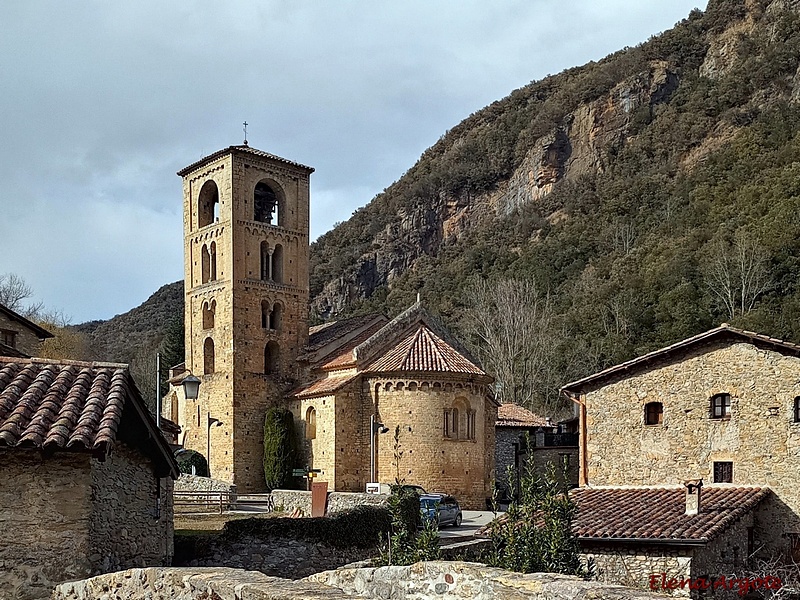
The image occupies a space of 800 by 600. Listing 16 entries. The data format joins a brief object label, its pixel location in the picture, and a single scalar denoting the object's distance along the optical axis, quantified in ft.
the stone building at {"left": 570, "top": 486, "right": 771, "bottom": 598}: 58.80
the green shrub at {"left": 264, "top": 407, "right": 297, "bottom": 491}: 129.70
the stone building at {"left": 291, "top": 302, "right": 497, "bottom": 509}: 118.83
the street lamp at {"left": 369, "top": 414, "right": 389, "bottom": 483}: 120.80
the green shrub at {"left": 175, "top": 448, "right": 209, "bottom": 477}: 130.26
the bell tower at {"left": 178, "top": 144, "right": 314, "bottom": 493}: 135.23
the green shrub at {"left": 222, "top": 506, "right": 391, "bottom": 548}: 68.85
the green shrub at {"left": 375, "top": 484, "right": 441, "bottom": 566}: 42.34
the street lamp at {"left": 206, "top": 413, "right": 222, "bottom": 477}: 132.87
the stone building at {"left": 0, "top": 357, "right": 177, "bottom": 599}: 36.88
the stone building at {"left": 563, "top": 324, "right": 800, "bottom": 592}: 73.00
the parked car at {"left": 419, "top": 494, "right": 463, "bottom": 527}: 93.69
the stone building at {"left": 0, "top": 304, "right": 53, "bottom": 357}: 100.27
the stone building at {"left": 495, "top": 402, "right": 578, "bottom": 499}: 129.49
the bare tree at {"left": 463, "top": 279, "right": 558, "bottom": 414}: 194.70
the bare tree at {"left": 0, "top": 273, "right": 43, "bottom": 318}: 206.57
